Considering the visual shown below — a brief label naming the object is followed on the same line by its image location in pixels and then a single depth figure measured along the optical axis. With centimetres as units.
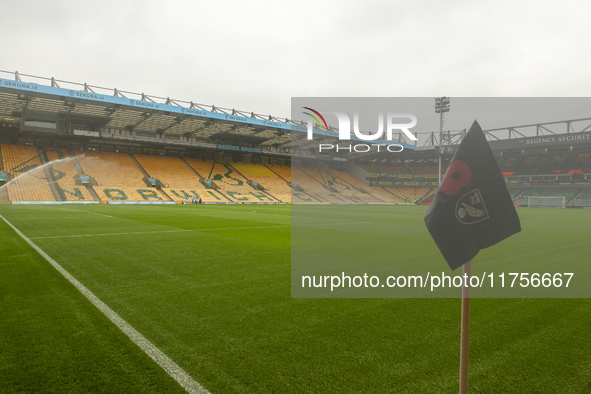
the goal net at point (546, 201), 4770
